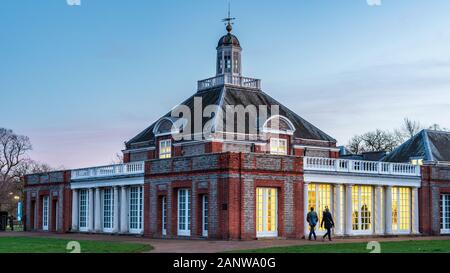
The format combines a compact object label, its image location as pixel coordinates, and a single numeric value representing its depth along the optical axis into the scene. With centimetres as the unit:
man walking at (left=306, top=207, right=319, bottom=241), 3478
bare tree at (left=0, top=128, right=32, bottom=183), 8494
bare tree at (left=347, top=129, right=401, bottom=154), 9469
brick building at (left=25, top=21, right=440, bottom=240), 3575
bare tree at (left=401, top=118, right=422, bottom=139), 9644
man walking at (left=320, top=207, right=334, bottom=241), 3428
